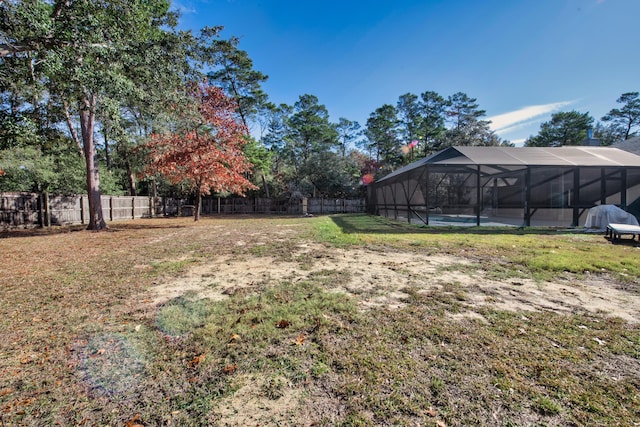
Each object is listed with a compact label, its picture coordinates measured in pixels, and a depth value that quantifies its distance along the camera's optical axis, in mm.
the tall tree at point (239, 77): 21228
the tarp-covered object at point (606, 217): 8578
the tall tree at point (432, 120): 27672
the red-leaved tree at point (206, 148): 11898
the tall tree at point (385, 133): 27875
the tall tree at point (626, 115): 30380
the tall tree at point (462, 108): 29422
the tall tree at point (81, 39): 5613
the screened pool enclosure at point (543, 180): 9836
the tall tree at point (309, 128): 26422
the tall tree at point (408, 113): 28722
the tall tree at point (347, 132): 33156
